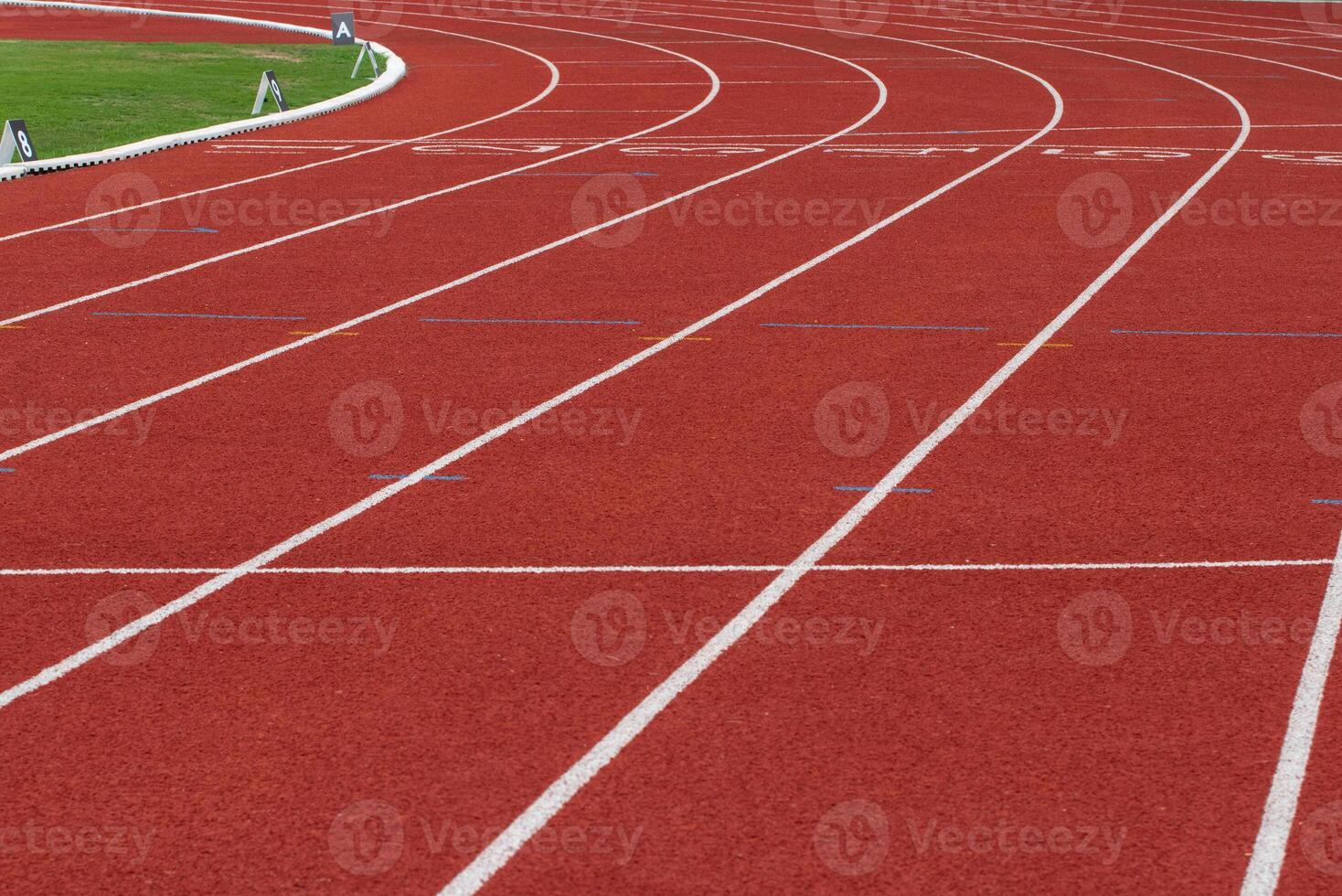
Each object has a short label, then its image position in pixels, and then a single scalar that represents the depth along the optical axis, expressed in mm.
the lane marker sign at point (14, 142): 30484
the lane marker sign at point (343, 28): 48156
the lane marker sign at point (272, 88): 38062
